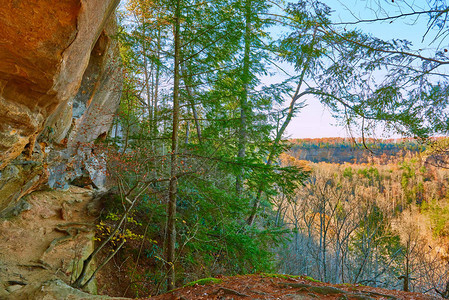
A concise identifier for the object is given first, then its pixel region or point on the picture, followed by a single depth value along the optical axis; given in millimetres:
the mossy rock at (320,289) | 3166
